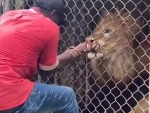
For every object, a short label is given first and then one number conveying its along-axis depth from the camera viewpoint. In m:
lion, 4.16
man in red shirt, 3.19
